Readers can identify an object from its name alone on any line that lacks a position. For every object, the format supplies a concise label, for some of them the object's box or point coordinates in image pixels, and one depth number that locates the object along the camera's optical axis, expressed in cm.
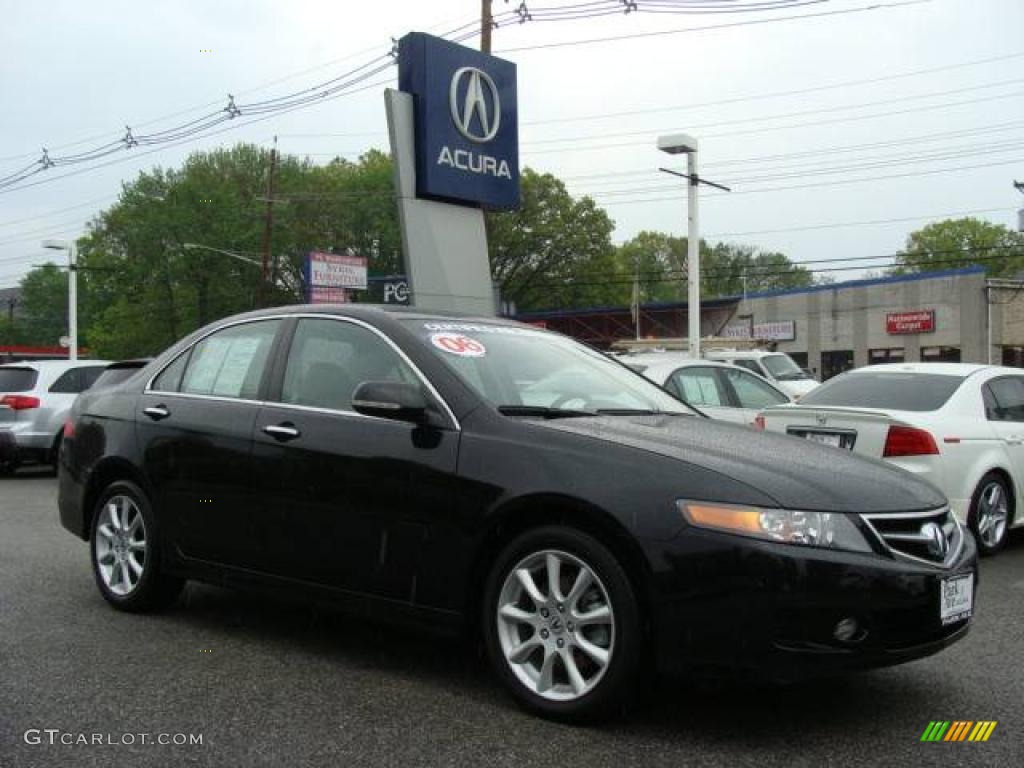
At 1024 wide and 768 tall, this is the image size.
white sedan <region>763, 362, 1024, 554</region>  720
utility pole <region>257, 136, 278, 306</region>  3901
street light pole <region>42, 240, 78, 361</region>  2958
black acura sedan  330
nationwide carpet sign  4672
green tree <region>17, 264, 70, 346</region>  10119
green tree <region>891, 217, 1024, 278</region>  8069
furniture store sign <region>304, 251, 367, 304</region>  4012
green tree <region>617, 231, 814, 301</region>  8694
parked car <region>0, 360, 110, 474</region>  1370
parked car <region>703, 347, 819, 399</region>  1808
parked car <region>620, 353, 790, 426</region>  1010
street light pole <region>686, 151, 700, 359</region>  1909
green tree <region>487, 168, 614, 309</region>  6125
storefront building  4516
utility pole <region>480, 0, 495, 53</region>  2045
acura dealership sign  1280
